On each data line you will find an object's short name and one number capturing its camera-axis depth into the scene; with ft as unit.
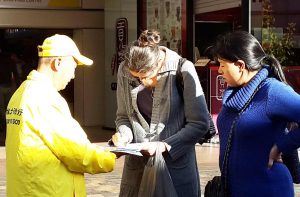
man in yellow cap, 10.94
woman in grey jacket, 12.73
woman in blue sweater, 10.69
